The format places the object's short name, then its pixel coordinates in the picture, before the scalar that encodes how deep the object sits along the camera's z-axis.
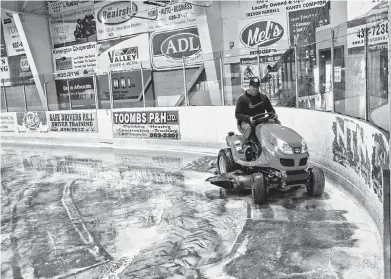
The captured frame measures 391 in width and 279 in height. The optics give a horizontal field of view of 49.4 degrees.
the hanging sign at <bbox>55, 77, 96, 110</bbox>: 14.06
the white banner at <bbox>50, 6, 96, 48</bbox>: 18.28
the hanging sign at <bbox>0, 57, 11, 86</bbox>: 22.48
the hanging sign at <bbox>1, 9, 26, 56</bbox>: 21.59
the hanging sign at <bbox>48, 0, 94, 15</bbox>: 18.22
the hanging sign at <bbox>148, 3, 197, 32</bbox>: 14.83
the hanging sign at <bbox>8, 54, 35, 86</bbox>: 21.34
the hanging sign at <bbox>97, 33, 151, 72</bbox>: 16.50
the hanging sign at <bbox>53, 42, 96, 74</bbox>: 18.53
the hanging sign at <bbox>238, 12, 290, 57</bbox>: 12.82
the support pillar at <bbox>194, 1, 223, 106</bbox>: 13.50
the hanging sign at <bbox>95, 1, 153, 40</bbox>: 16.55
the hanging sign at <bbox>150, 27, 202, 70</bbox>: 14.85
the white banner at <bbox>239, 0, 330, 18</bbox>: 12.13
